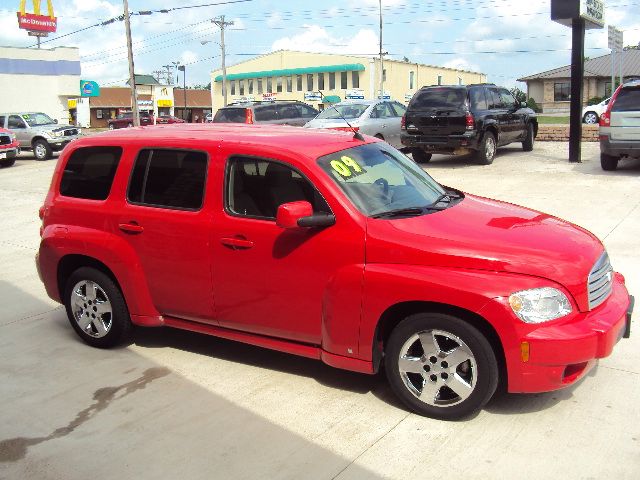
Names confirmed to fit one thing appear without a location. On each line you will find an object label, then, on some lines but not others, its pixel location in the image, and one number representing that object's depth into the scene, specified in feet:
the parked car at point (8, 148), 74.38
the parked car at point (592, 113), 93.47
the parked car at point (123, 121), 180.75
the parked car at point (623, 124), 43.06
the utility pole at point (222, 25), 198.49
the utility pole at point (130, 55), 113.39
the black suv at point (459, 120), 50.34
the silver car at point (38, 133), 83.30
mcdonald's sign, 187.11
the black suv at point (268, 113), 59.52
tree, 205.91
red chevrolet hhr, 12.38
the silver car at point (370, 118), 56.80
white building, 156.97
